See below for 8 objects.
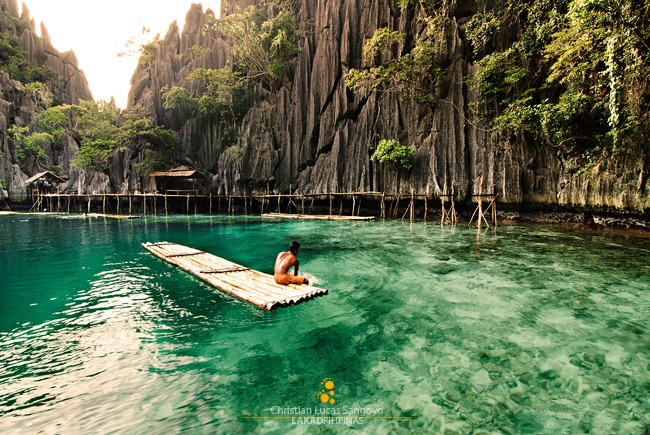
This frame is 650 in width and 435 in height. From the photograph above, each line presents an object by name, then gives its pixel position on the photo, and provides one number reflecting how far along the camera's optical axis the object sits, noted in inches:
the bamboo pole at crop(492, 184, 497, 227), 658.2
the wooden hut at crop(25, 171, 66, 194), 1492.4
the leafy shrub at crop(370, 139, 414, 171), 890.1
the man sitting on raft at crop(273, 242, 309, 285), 268.1
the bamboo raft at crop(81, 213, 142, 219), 1141.3
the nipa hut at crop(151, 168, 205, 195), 1422.2
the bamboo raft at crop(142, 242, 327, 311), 236.5
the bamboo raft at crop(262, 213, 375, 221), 911.7
